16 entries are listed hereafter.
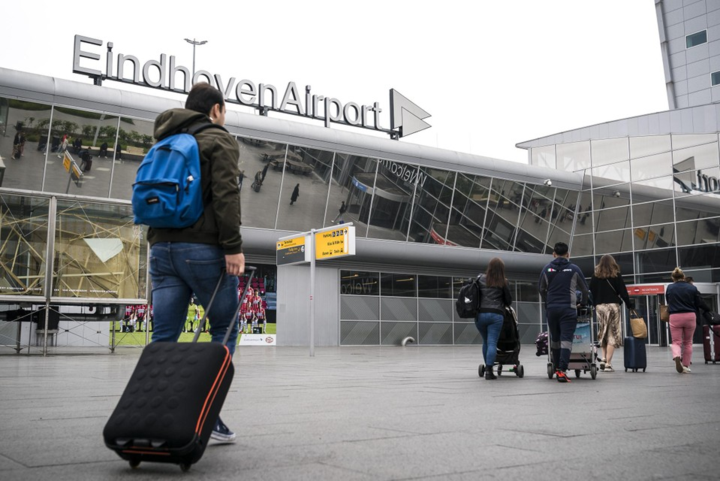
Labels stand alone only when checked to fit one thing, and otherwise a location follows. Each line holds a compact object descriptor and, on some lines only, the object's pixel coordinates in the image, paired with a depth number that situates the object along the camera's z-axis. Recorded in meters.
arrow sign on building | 36.09
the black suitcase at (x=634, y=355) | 12.33
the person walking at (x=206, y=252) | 3.90
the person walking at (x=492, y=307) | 10.40
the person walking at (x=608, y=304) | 12.29
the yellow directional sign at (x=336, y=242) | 20.25
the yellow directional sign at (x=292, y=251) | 20.69
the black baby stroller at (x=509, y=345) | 10.90
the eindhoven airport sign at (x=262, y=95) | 27.56
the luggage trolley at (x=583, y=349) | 10.55
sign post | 19.94
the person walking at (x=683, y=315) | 12.00
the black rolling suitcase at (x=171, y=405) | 3.26
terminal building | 20.25
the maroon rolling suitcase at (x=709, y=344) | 15.26
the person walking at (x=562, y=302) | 9.92
